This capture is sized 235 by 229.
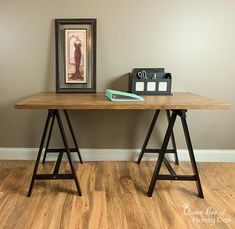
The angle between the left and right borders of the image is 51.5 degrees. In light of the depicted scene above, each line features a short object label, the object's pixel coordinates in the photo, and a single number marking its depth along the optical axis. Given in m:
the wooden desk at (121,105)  1.68
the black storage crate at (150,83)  2.10
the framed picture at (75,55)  2.26
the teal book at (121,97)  1.80
